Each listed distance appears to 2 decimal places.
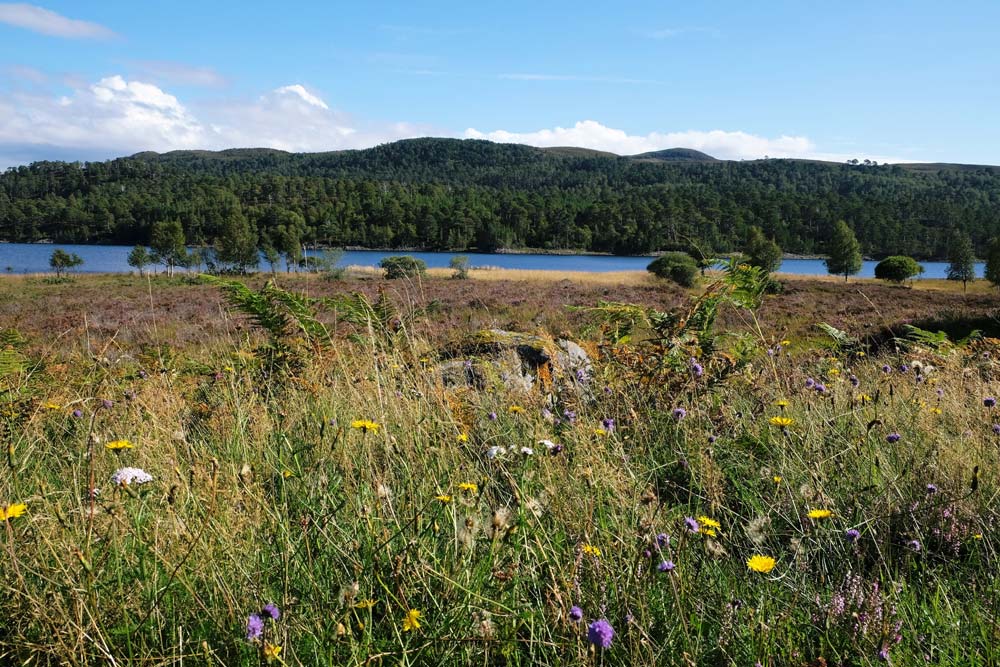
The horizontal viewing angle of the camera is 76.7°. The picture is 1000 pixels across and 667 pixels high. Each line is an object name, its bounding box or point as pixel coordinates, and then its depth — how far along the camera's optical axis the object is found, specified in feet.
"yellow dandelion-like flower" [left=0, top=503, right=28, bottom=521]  4.42
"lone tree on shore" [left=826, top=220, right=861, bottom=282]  209.26
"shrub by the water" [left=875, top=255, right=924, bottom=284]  151.43
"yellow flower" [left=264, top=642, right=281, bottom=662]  3.69
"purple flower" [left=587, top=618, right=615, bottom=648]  3.51
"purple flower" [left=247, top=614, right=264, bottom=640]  3.88
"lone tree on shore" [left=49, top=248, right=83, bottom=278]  153.28
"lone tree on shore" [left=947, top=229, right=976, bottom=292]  165.78
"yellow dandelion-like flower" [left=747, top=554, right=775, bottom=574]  4.10
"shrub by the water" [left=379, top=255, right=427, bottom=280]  109.74
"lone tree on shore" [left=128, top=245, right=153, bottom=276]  179.25
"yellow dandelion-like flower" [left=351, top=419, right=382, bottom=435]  6.12
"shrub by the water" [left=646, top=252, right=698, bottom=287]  110.11
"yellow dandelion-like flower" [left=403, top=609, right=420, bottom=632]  4.25
